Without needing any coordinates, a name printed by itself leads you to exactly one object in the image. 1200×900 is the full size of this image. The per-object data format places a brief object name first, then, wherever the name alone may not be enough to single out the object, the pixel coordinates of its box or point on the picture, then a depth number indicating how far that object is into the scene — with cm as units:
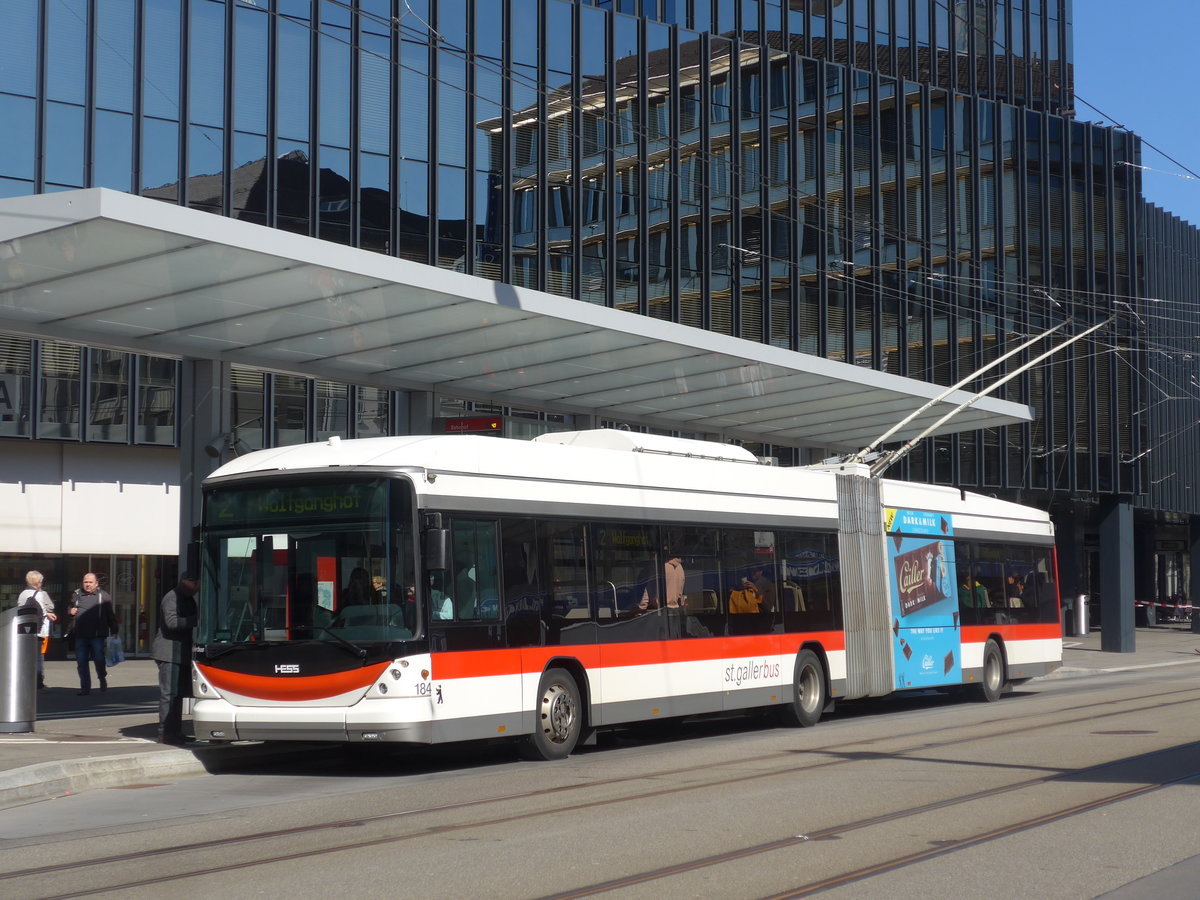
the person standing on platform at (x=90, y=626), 2047
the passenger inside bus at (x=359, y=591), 1223
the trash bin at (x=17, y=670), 1414
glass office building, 2873
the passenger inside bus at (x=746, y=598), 1620
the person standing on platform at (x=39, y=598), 1944
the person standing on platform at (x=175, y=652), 1392
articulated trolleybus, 1220
